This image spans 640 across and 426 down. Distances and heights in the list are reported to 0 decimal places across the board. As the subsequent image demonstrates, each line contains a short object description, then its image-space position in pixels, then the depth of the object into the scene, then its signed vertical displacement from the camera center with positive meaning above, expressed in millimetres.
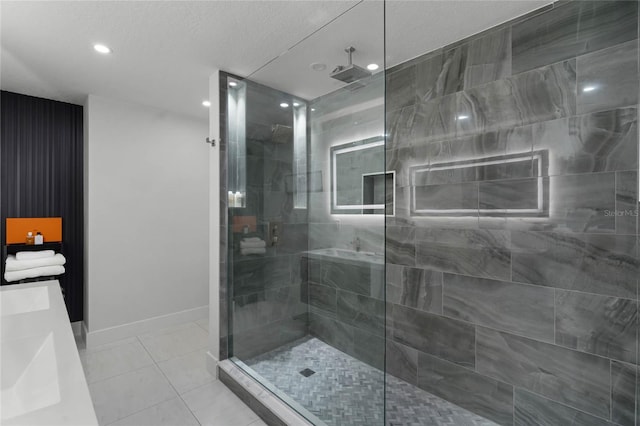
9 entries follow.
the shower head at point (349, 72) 1673 +759
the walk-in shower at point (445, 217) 1570 -39
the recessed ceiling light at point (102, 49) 2164 +1124
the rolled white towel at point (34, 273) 2654 -540
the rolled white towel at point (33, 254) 2770 -393
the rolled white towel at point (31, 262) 2678 -454
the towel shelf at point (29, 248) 2908 -359
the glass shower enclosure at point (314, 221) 1603 -68
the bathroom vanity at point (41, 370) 681 -445
